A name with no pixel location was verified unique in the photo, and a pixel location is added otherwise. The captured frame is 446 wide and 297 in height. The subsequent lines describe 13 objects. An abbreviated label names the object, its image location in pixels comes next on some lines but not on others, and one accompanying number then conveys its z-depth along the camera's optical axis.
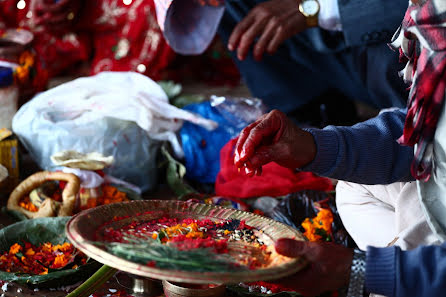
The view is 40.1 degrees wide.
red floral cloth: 3.80
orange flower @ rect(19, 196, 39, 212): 2.32
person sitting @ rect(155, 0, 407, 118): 2.54
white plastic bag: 2.60
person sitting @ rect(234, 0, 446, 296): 1.25
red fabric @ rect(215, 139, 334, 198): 2.46
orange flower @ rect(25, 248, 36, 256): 2.00
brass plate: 1.17
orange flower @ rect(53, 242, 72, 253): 2.01
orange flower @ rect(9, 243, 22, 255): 1.98
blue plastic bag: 2.76
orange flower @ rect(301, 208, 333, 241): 2.10
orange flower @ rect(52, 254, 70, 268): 1.92
